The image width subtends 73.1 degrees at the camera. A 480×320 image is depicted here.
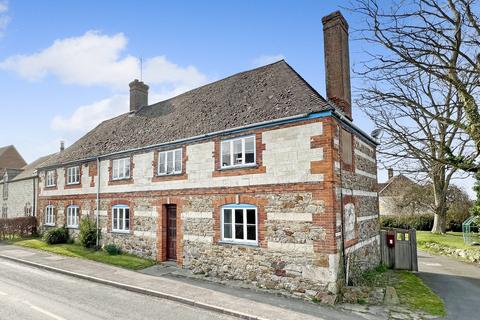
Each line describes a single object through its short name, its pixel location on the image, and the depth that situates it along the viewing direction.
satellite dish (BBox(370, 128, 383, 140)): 15.22
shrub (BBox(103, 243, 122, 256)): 16.89
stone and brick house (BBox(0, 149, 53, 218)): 28.66
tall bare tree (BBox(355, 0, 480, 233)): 10.58
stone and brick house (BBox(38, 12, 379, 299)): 10.51
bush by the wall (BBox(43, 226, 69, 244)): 20.39
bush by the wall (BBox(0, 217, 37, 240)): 24.27
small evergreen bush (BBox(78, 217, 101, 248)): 18.52
